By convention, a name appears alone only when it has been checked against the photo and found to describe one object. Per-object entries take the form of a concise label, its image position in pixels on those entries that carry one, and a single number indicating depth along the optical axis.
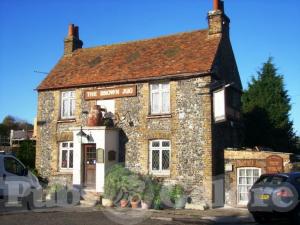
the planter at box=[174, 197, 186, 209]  19.00
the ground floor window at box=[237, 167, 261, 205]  19.06
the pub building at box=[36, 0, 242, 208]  19.75
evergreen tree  24.61
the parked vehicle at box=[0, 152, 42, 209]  15.48
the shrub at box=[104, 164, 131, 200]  19.28
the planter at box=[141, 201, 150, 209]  18.47
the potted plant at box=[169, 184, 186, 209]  19.03
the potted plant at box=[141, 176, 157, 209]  18.53
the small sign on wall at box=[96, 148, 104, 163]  21.03
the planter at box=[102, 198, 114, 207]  19.02
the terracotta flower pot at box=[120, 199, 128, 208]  18.94
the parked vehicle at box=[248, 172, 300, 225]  12.45
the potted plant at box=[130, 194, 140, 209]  18.72
